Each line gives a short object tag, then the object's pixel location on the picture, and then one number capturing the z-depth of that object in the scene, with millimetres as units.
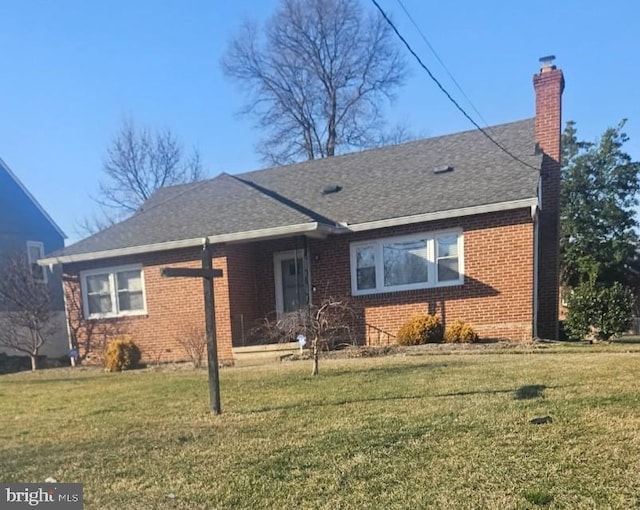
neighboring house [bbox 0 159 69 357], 21312
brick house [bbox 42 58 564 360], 10570
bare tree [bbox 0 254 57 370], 14352
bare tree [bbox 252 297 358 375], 7777
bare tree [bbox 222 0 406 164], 29406
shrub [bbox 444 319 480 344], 10398
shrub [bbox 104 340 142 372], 11703
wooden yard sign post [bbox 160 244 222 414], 5672
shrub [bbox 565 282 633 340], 10430
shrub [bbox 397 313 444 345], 10594
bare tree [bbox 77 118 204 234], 31250
